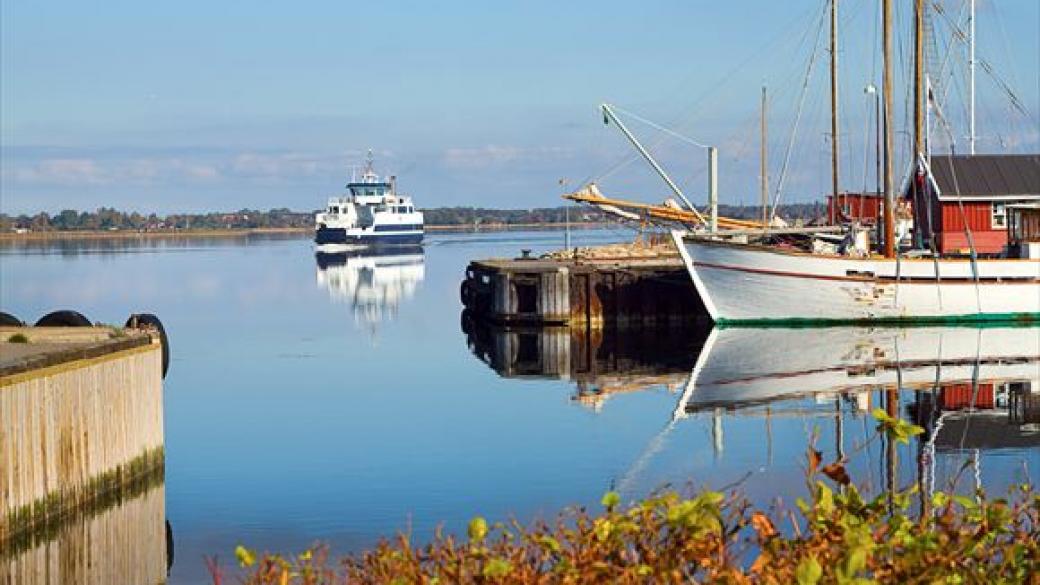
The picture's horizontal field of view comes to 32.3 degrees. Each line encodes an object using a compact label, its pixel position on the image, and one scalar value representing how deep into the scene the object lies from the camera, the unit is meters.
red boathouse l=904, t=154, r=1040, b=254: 64.56
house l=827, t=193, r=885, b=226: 72.94
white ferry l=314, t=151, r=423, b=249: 189.62
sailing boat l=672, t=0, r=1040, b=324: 58.12
